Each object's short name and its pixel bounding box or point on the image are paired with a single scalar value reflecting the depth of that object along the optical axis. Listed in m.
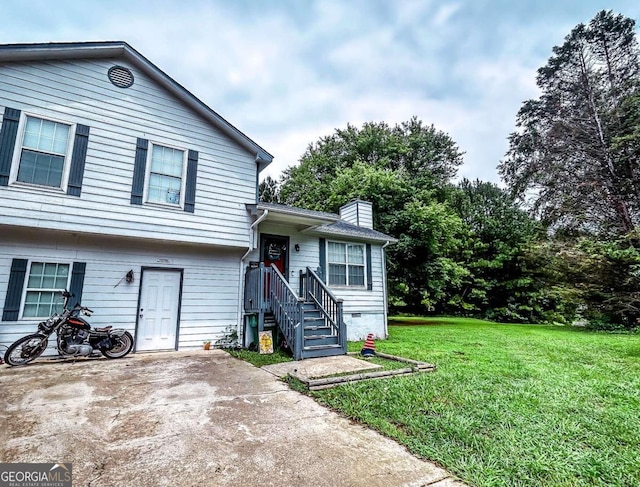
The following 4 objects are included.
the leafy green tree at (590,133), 15.33
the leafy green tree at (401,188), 15.01
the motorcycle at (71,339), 5.50
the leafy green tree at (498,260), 20.38
